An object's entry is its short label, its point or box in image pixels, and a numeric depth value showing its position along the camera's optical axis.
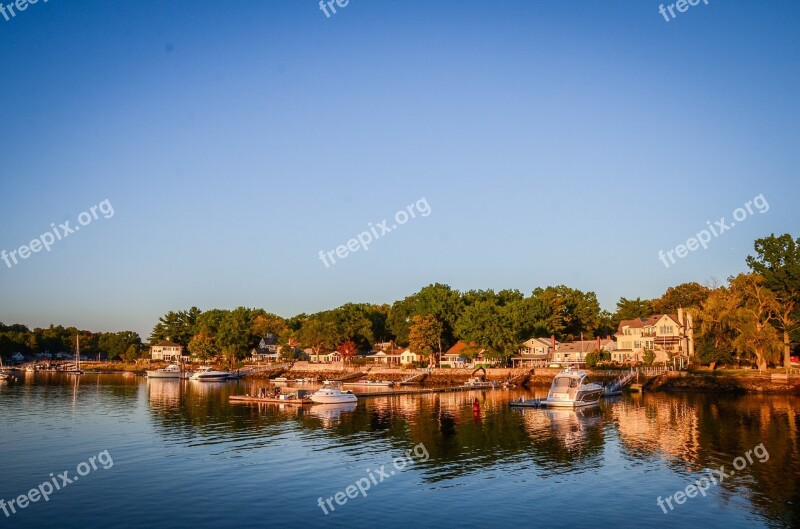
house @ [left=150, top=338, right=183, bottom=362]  198.62
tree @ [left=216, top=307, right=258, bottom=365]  165.00
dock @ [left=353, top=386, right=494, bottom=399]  88.58
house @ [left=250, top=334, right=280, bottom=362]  183.50
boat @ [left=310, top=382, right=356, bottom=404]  74.44
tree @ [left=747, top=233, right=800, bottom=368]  91.69
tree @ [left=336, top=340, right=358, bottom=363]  149.25
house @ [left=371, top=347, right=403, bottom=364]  149.88
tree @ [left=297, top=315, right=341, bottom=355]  154.62
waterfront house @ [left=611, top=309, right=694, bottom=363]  111.56
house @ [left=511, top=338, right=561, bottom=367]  125.06
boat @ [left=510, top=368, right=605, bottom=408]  71.25
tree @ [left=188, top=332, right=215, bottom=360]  174.00
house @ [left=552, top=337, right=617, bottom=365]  119.25
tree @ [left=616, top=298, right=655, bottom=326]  161.12
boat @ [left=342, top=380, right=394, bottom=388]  109.12
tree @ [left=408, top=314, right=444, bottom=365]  135.62
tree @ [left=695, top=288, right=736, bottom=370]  96.81
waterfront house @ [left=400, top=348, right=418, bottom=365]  147.00
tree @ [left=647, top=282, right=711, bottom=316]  152.25
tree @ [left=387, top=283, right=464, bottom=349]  151.75
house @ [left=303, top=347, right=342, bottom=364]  156.40
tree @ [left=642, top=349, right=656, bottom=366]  103.88
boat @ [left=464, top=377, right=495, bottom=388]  103.57
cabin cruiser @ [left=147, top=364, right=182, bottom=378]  143.75
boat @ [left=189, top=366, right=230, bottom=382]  131.38
